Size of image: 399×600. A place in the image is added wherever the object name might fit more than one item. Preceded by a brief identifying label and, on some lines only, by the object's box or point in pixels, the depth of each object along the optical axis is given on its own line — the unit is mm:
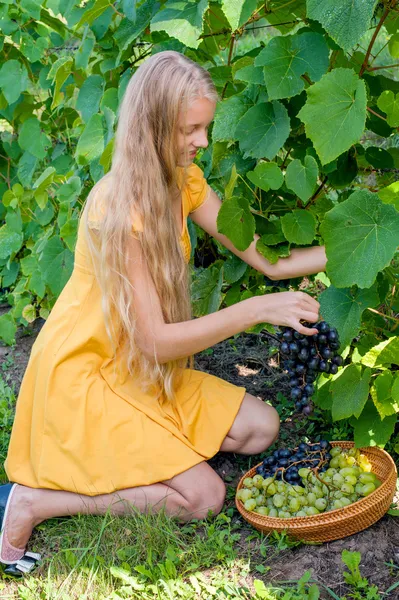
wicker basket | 2027
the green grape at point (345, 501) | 2096
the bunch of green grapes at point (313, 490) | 2131
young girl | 2131
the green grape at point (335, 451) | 2299
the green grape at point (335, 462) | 2264
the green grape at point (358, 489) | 2145
